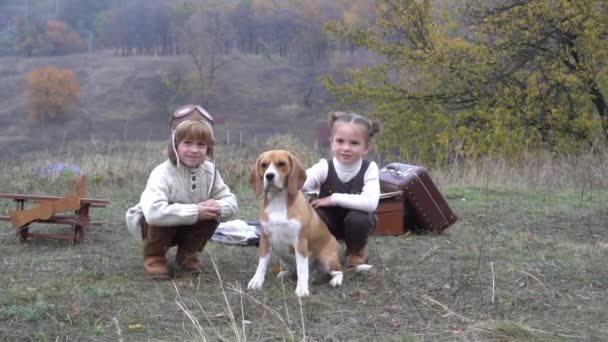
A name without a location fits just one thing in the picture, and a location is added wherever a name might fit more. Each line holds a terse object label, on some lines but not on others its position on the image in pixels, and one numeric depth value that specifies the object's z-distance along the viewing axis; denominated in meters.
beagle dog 4.43
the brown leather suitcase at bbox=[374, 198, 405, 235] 6.54
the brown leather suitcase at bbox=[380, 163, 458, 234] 6.63
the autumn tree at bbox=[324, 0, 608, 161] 17.48
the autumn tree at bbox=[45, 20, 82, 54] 32.03
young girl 5.04
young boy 4.68
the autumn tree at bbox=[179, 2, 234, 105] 32.16
